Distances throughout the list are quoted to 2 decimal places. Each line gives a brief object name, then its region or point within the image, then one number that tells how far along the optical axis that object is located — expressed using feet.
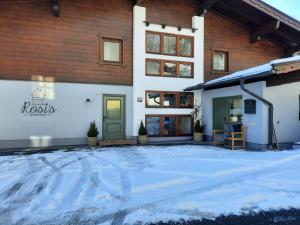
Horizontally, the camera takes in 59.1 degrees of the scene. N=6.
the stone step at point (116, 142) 32.26
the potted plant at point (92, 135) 31.94
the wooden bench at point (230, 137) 29.94
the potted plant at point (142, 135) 34.38
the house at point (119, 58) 30.19
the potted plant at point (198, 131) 36.70
